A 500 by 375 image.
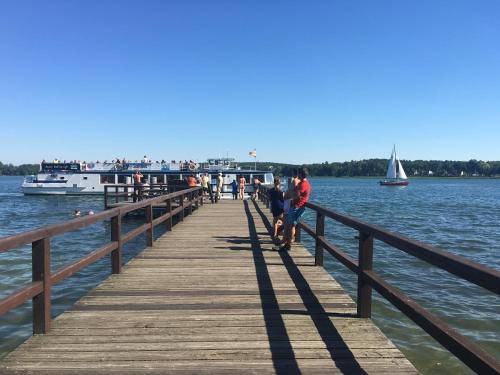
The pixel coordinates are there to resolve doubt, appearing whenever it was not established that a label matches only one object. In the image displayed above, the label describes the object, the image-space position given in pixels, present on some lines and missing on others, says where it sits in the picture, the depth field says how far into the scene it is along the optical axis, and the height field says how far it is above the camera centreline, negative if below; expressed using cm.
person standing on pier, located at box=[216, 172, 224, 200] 2643 -49
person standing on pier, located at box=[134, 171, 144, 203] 2452 -118
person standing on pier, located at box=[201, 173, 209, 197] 2470 -43
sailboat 10288 +7
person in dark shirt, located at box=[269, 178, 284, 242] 934 -69
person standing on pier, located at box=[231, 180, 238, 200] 2861 -96
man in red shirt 765 -46
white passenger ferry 4509 -10
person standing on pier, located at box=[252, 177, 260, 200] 2621 -92
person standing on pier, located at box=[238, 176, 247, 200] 2906 -94
